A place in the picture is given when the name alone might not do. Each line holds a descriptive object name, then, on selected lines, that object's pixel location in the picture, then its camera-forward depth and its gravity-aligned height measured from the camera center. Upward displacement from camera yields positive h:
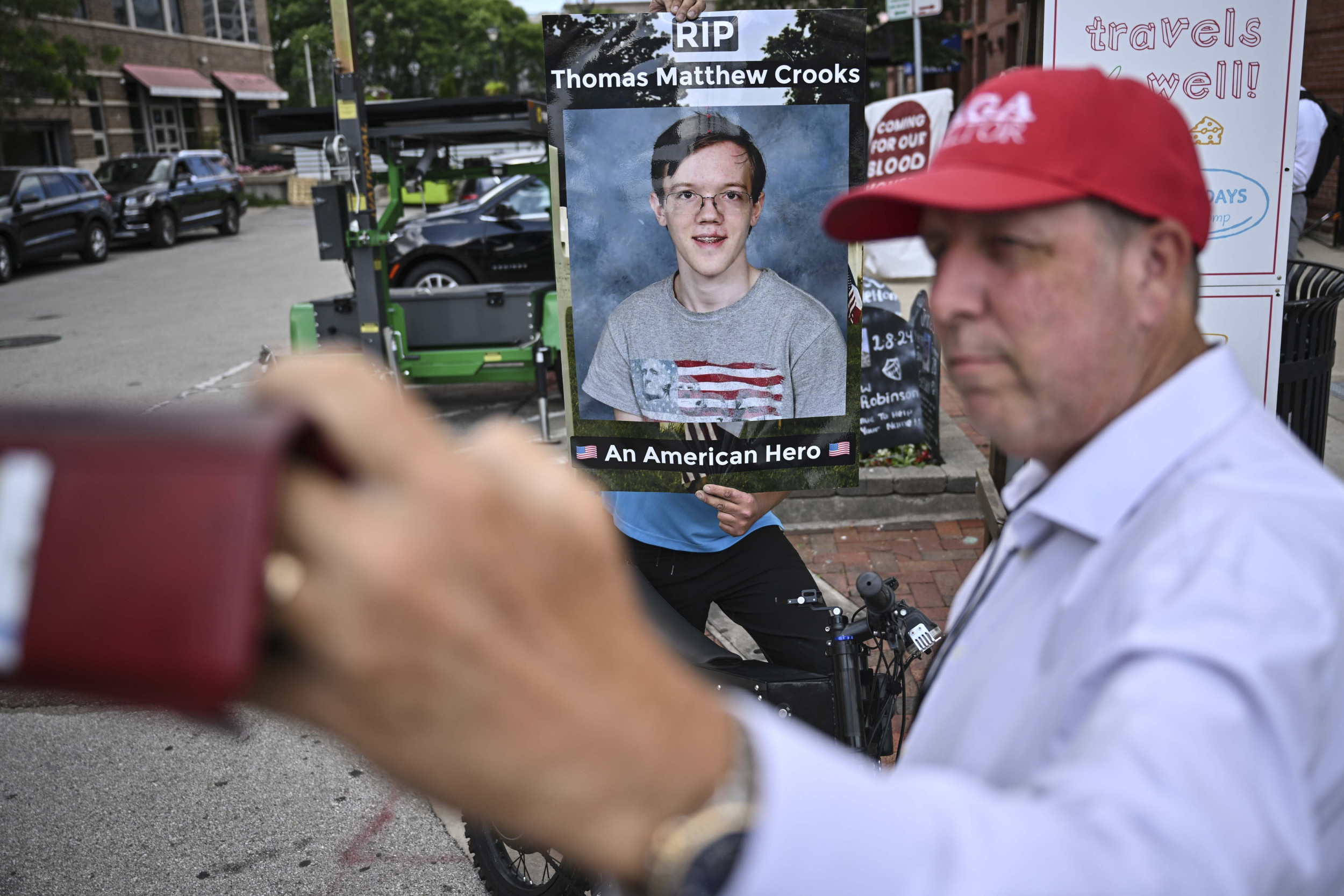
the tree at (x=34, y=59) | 21.44 +3.52
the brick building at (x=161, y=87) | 32.56 +4.83
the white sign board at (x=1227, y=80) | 3.65 +0.34
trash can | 4.05 -0.72
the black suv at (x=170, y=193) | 22.30 +0.65
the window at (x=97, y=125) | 33.91 +3.25
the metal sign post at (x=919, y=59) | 12.27 +1.54
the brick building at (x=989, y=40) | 26.14 +4.06
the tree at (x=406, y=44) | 55.41 +9.05
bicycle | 2.64 -1.29
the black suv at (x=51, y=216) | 18.00 +0.20
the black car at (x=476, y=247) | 12.50 -0.45
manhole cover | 12.72 -1.38
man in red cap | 0.58 -0.30
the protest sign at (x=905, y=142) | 11.35 +0.55
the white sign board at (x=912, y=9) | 12.00 +2.10
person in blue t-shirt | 3.02 -1.07
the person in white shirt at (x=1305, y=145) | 7.45 +0.21
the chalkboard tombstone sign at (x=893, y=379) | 6.39 -1.14
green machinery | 7.52 -0.34
